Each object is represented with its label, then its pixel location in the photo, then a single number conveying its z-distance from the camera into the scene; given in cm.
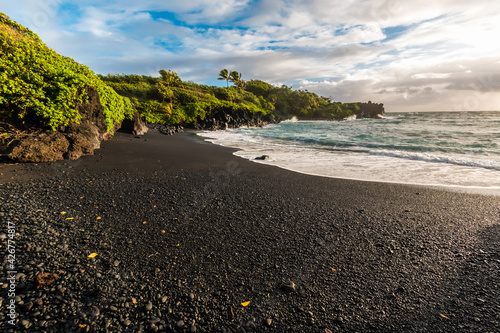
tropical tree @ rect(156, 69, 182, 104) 4609
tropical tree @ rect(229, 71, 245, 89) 6109
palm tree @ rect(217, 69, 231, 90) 5891
